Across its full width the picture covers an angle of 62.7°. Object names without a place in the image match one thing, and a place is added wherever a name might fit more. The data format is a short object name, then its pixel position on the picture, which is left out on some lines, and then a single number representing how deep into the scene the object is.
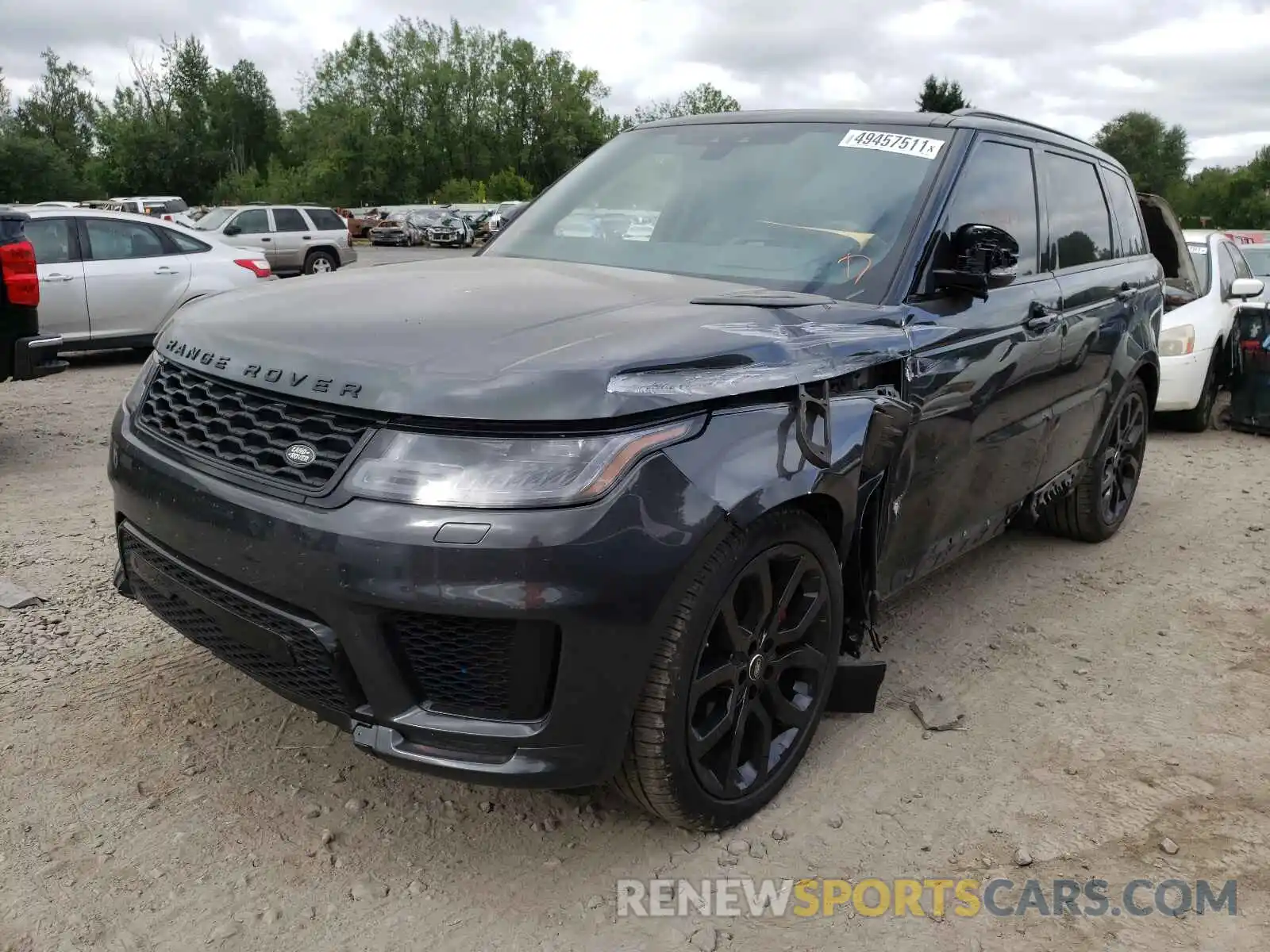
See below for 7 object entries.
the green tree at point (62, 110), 73.44
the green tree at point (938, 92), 62.97
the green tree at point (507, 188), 65.12
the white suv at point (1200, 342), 7.72
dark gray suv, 2.13
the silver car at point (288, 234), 21.55
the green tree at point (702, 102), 82.31
